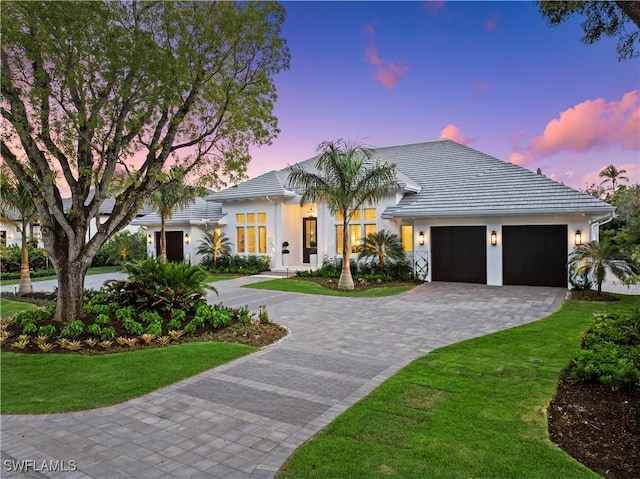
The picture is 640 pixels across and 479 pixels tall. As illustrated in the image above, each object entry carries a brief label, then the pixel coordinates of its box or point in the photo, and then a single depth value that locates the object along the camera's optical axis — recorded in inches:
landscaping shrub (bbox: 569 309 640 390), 203.0
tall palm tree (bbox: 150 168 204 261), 766.5
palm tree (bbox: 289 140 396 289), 573.6
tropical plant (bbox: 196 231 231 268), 859.4
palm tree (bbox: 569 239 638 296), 468.0
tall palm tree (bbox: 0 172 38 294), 558.6
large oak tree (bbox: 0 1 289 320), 284.5
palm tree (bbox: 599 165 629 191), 1674.5
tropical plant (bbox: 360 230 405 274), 662.9
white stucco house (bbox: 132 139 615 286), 574.2
